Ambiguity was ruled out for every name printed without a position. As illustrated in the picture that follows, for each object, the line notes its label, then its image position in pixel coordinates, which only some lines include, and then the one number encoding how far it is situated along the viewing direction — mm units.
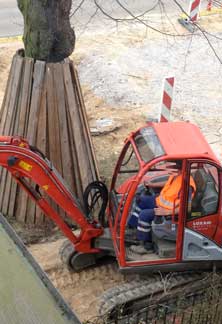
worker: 7426
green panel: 4387
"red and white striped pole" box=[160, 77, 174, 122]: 10711
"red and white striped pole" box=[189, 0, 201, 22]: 15891
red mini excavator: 7312
